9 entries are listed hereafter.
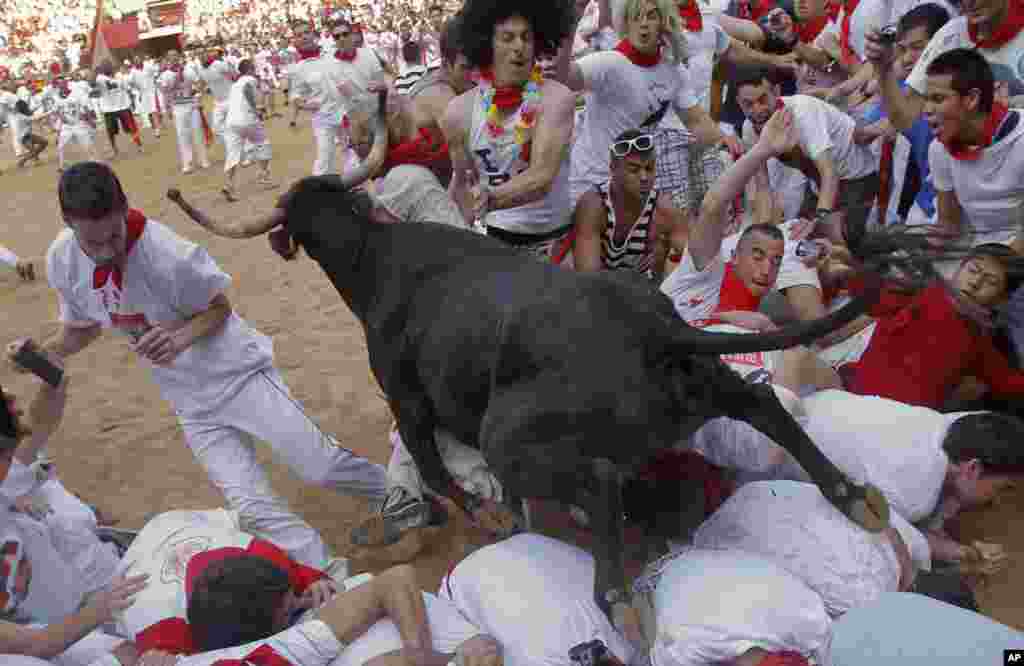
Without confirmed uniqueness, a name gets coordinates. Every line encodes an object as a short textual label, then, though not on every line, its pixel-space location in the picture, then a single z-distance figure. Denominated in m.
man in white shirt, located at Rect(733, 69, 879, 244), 5.18
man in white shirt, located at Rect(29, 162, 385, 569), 3.38
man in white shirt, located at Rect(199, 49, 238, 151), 14.69
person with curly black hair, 3.68
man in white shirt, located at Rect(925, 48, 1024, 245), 3.73
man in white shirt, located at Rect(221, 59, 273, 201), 12.10
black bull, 2.40
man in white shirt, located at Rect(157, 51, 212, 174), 14.90
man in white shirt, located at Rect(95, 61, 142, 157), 18.33
